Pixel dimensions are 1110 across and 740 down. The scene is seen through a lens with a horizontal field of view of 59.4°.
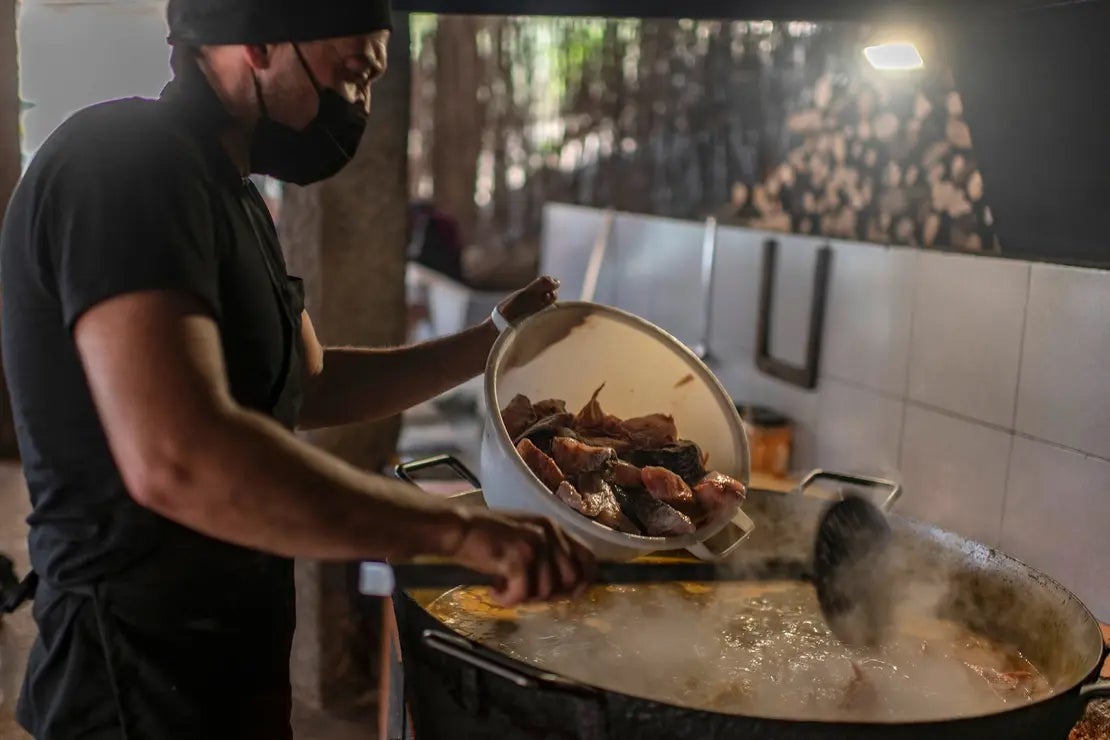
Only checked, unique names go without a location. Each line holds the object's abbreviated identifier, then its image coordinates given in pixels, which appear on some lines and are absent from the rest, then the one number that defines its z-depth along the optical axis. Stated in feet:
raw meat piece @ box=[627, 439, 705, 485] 5.54
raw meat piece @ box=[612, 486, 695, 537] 5.09
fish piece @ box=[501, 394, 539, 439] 5.50
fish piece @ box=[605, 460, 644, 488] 5.34
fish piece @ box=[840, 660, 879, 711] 5.14
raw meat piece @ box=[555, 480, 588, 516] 4.90
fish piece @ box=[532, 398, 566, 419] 5.77
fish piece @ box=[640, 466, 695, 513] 5.24
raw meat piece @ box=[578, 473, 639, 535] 4.99
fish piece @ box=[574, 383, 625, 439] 5.89
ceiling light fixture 9.71
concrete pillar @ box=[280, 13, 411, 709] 10.29
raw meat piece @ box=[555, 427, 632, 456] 5.61
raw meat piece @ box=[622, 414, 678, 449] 5.81
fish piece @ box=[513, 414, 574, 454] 5.44
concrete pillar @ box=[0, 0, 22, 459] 12.40
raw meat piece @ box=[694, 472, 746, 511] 5.30
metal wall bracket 11.39
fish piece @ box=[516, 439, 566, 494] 5.13
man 3.74
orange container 11.66
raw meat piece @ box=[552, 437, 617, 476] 5.24
